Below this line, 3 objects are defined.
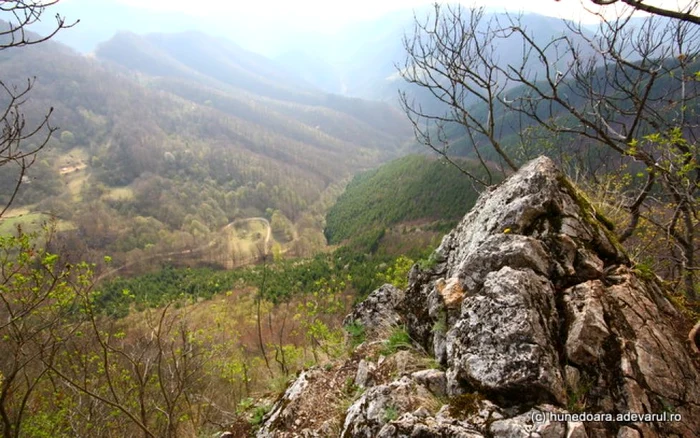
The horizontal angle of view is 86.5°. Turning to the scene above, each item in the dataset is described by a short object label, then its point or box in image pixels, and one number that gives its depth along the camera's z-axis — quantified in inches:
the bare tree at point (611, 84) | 299.1
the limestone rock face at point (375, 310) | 321.1
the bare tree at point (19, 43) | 173.9
